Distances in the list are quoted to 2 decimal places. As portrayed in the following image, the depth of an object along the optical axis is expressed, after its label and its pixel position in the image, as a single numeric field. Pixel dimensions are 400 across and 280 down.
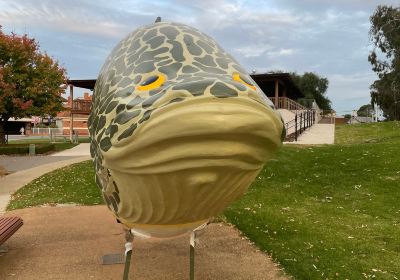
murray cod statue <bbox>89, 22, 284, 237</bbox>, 2.39
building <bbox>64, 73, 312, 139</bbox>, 31.25
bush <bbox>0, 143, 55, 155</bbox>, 23.25
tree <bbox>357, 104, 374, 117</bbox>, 84.94
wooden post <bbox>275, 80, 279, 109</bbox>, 31.90
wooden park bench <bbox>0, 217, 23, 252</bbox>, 6.05
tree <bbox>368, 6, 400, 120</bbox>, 39.31
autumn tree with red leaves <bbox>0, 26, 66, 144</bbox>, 24.31
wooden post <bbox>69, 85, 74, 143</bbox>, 34.76
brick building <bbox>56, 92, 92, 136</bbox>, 55.41
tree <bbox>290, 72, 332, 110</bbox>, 67.25
